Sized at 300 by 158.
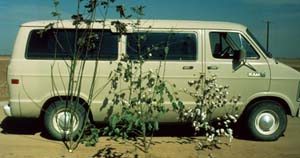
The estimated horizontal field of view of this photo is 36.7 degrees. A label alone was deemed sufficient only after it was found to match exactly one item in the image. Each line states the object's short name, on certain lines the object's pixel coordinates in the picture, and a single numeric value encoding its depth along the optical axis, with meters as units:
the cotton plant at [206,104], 7.15
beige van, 8.03
